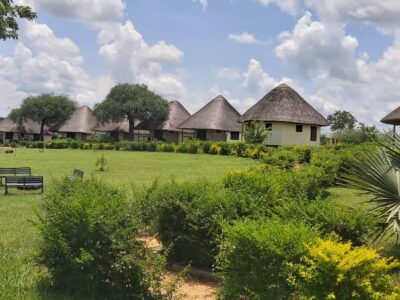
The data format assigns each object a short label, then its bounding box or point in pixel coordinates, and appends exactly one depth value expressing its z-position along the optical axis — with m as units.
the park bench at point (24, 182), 16.09
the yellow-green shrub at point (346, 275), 3.68
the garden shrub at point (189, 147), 38.09
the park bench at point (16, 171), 19.77
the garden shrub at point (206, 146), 37.03
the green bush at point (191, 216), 6.48
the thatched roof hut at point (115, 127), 65.62
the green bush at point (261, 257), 4.27
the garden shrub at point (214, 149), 35.91
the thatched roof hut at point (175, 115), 60.27
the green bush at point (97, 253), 5.26
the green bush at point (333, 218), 5.66
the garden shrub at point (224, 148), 35.12
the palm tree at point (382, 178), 6.69
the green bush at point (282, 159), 16.08
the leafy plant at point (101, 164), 24.26
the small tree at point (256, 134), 36.91
